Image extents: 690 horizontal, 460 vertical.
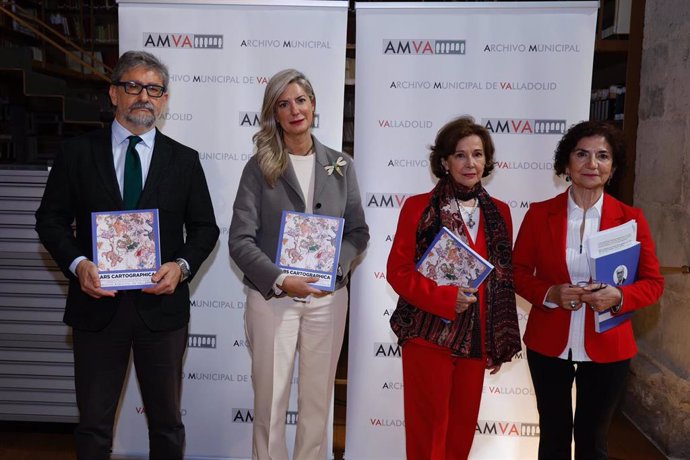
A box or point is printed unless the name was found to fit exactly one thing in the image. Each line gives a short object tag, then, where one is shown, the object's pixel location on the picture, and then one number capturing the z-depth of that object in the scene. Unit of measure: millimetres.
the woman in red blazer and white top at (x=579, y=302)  2180
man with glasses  2180
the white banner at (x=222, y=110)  3072
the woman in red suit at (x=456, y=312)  2258
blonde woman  2396
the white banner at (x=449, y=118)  3045
